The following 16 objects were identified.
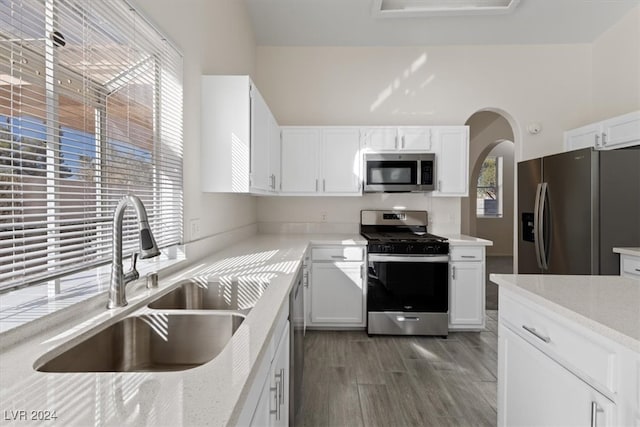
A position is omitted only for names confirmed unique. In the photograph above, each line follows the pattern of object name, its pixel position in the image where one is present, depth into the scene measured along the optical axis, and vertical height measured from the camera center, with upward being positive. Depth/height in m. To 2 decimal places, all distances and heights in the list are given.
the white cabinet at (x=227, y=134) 2.07 +0.50
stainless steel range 3.03 -0.68
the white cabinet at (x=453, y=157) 3.37 +0.58
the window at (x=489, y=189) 7.57 +0.57
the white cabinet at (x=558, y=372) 0.86 -0.50
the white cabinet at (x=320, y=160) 3.41 +0.55
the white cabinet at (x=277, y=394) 0.94 -0.62
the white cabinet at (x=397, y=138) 3.38 +0.77
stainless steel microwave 3.33 +0.41
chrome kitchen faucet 0.95 -0.12
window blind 0.89 +0.28
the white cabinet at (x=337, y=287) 3.13 -0.72
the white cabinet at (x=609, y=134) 2.71 +0.75
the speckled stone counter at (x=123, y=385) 0.57 -0.35
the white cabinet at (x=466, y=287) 3.09 -0.70
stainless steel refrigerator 2.50 +0.04
